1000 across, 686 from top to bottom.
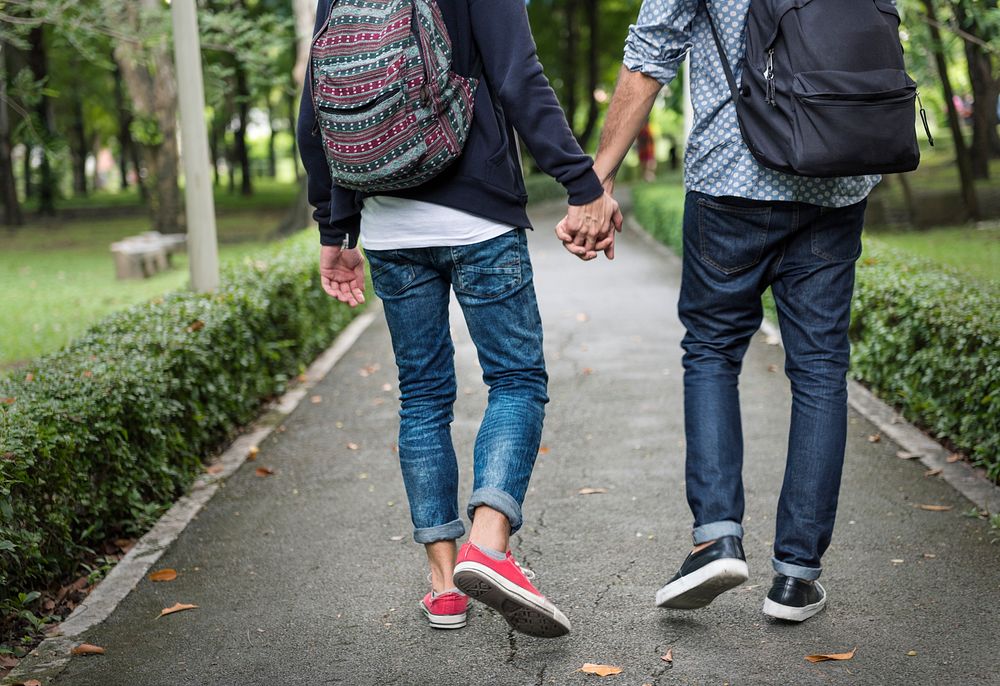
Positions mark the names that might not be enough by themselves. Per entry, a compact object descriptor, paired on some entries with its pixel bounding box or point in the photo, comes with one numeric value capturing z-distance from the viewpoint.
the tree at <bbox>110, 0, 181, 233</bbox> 18.28
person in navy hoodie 3.00
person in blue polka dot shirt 3.15
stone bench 15.88
